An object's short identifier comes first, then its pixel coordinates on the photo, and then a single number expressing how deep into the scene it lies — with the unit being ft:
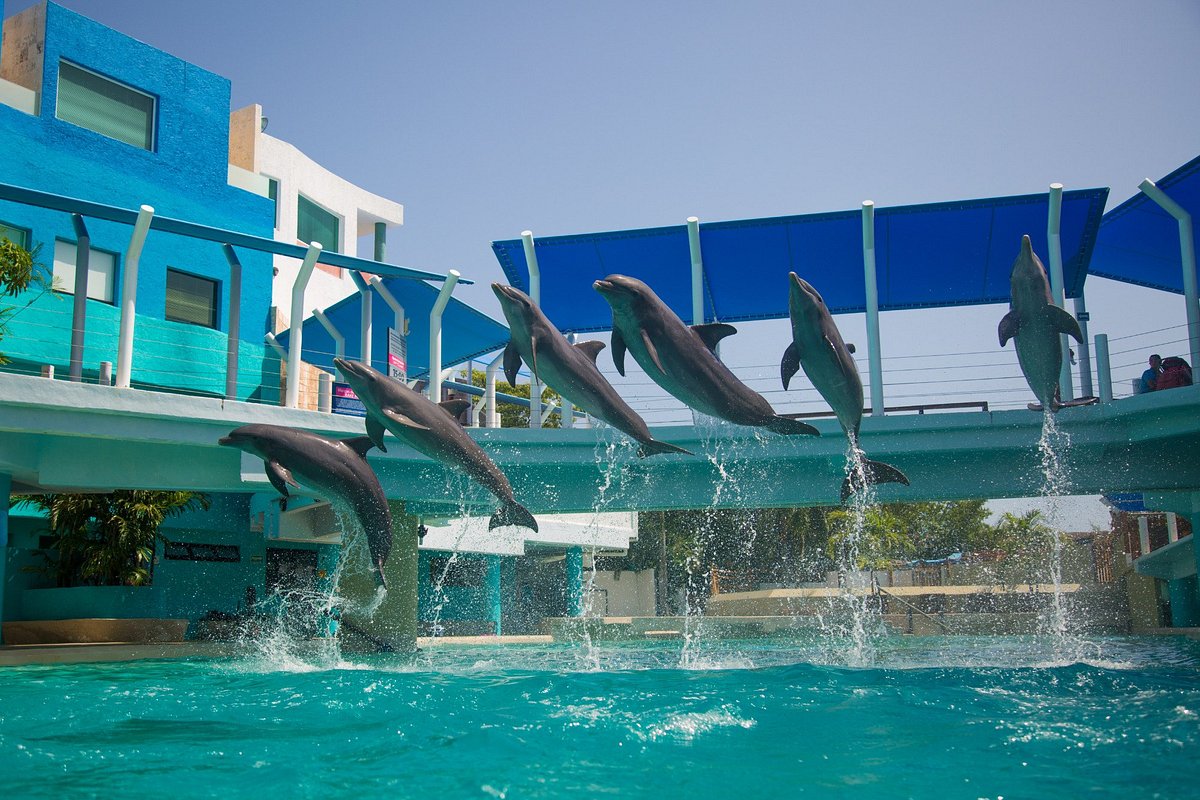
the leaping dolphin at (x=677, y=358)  26.13
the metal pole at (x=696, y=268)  49.55
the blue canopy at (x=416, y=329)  61.21
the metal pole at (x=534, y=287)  47.53
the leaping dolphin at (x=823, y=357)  26.30
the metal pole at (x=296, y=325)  43.09
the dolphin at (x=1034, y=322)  31.63
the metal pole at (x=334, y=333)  57.36
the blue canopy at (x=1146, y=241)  48.32
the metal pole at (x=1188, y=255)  42.88
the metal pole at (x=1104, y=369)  42.52
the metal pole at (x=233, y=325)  42.27
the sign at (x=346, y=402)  44.78
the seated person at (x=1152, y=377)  42.80
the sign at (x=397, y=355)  50.78
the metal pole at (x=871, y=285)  47.52
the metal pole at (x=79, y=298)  39.42
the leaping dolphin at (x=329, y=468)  29.09
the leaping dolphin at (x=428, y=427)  28.35
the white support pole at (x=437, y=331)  47.11
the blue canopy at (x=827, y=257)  51.37
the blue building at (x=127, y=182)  54.13
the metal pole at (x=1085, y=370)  45.16
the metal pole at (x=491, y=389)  53.95
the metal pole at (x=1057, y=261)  44.50
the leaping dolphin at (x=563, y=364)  27.27
